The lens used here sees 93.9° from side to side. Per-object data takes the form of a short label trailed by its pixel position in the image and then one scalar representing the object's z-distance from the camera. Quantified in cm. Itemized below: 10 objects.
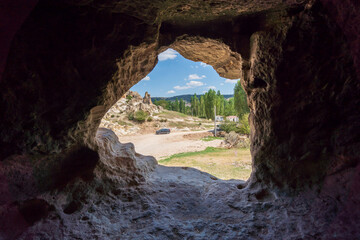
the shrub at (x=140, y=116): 3065
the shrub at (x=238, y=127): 1906
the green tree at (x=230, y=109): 4075
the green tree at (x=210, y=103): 4588
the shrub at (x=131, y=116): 3091
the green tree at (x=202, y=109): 5384
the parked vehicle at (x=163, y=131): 2627
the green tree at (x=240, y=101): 2348
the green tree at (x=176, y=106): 6406
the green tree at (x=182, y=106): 6381
